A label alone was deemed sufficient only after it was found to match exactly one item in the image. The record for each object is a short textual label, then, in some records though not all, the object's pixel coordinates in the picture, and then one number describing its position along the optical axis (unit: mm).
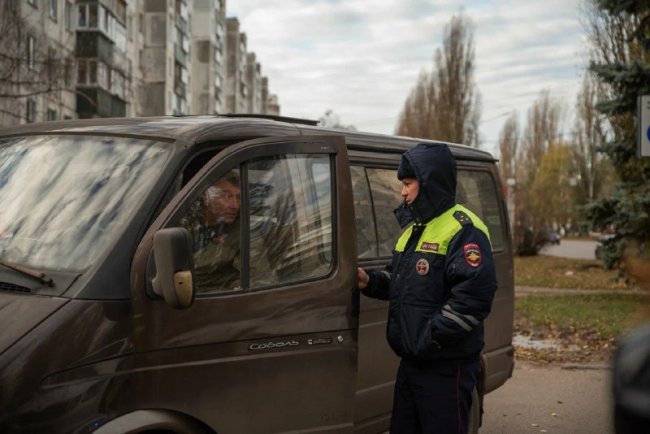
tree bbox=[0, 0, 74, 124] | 18514
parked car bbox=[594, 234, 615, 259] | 16953
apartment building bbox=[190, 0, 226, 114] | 72125
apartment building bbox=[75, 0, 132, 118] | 33469
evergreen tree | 14867
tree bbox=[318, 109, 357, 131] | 63812
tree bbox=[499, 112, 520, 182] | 76688
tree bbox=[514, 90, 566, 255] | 74062
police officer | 3773
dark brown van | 3105
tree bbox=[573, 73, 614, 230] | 46125
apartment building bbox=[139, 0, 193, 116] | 54625
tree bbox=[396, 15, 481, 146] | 50594
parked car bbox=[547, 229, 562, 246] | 37691
